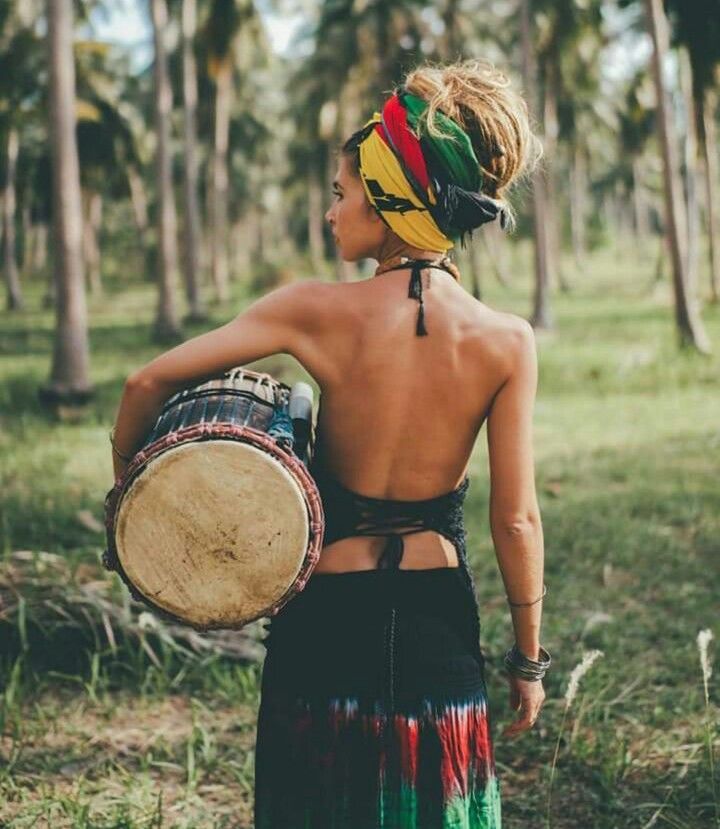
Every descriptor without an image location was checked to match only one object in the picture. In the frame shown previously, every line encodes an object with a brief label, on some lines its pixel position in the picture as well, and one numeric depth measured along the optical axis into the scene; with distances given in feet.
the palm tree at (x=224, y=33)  68.59
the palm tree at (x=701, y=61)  55.31
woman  6.07
